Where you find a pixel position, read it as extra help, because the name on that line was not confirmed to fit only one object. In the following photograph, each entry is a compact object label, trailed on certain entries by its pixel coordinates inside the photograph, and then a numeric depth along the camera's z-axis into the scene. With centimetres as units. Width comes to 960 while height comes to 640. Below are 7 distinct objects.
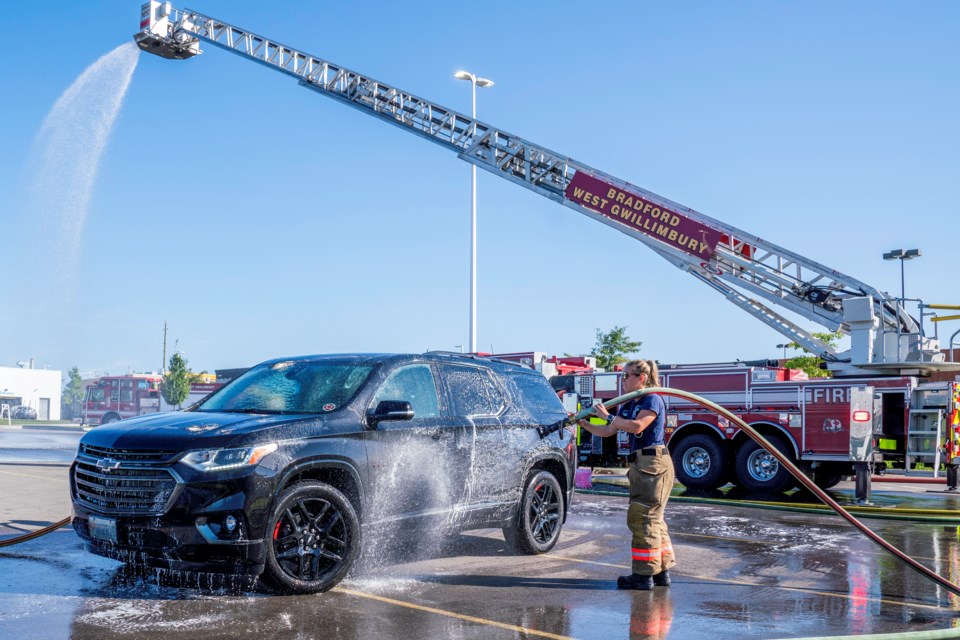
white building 9338
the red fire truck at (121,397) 5112
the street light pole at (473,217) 2668
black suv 599
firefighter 691
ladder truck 1501
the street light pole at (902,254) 3213
